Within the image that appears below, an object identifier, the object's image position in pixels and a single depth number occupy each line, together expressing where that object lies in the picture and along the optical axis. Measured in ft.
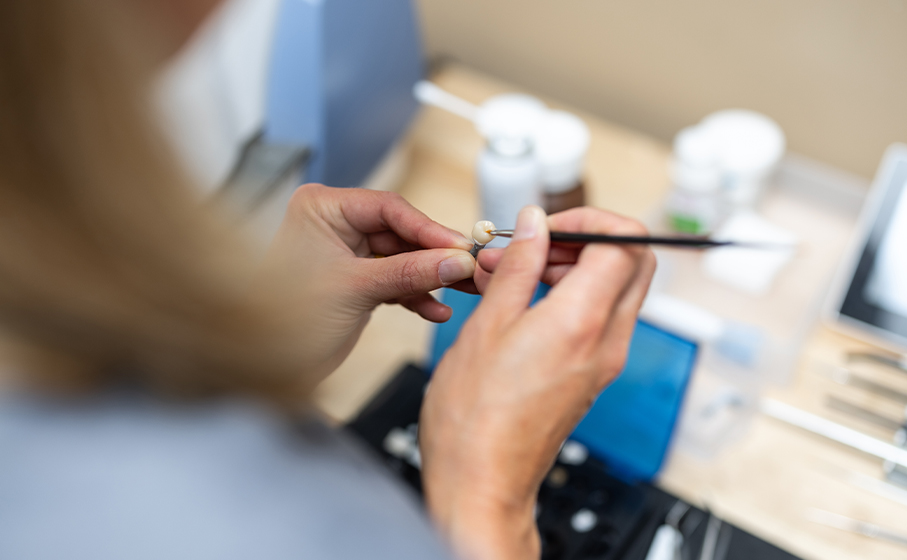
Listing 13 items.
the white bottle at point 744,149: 1.90
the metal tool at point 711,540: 1.45
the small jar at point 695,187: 1.84
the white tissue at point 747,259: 1.91
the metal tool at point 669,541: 1.40
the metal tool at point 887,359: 1.74
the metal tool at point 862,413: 1.66
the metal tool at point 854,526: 1.52
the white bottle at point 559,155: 1.75
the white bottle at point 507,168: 1.62
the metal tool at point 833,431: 1.63
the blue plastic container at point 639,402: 1.38
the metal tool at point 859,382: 1.70
